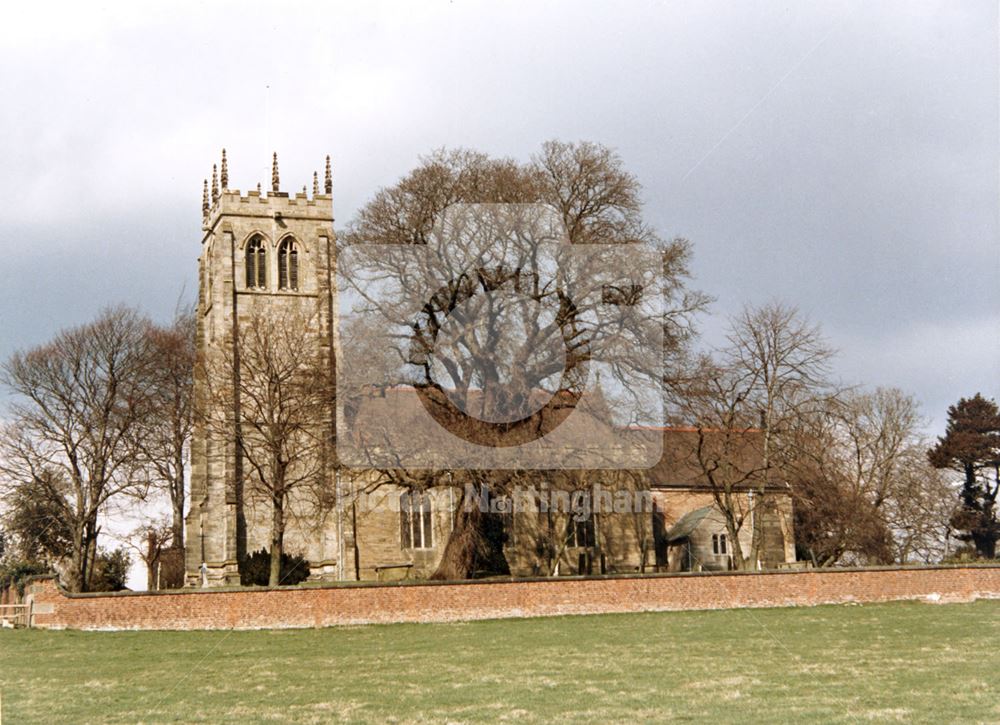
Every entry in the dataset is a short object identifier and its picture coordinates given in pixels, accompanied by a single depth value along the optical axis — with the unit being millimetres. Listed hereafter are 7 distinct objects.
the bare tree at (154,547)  52900
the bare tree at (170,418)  48938
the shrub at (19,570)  45388
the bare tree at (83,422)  44719
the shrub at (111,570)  47344
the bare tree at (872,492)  47375
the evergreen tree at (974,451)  60469
